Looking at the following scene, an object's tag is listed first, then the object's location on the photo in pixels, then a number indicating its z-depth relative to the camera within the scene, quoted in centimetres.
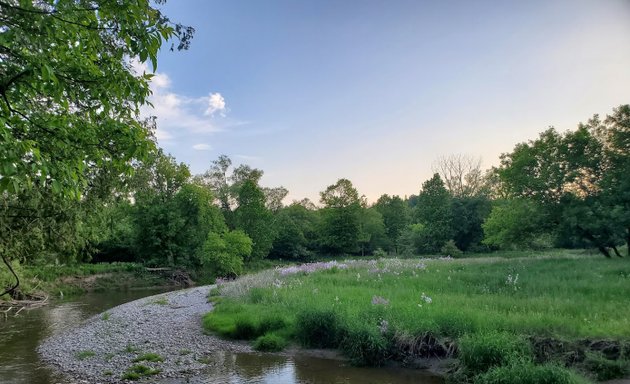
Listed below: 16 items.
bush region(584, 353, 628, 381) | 991
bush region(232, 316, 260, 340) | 1616
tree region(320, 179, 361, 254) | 7425
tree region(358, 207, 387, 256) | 7831
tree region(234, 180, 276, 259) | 5744
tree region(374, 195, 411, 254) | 8269
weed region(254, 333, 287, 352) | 1457
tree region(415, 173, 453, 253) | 6322
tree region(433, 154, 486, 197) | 8031
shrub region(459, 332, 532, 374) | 1019
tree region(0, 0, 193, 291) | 439
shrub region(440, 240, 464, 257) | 5644
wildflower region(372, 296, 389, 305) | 1530
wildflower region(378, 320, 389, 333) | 1280
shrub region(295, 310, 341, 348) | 1419
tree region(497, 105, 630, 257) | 2730
